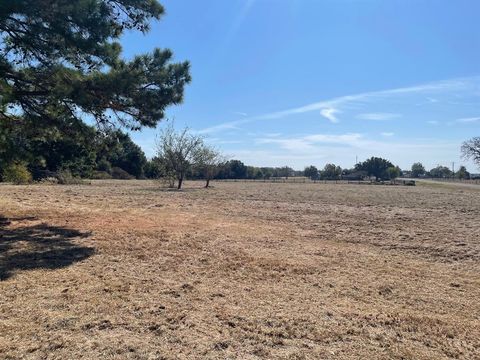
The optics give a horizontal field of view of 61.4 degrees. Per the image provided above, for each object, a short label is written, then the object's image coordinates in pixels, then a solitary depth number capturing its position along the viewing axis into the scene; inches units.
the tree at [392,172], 4239.7
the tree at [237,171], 3673.7
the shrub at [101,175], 2167.8
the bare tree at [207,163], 1438.2
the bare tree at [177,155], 1348.4
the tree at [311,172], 4755.2
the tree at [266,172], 4087.4
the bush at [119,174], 2491.4
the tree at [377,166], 4480.8
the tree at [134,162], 2687.0
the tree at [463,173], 4496.3
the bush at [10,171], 370.6
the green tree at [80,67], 300.8
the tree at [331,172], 4196.4
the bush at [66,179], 1288.1
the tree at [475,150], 3019.2
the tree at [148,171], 2770.4
